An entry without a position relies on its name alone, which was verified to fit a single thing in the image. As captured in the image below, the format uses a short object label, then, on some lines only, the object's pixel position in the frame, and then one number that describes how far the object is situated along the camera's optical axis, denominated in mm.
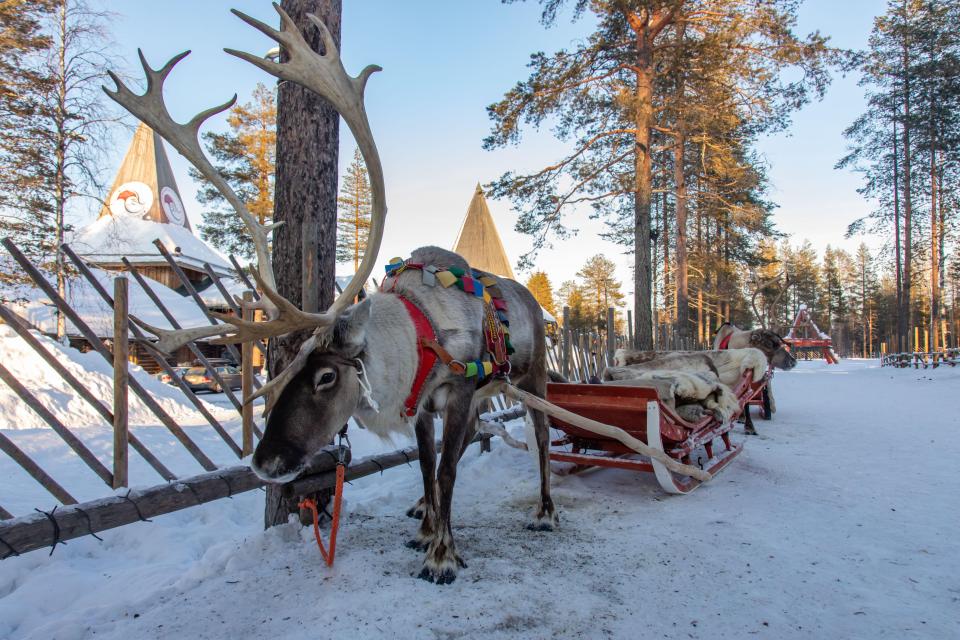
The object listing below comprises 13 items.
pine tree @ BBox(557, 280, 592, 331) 51062
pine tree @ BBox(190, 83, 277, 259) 24516
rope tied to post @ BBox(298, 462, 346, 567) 2733
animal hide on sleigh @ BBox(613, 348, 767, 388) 6703
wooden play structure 29991
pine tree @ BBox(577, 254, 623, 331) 58625
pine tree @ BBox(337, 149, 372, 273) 33094
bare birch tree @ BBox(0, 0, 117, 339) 11086
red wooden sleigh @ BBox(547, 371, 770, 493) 4109
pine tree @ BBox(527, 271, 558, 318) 54169
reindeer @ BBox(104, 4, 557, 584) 2496
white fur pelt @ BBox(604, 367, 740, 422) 4992
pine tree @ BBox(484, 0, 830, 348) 10141
